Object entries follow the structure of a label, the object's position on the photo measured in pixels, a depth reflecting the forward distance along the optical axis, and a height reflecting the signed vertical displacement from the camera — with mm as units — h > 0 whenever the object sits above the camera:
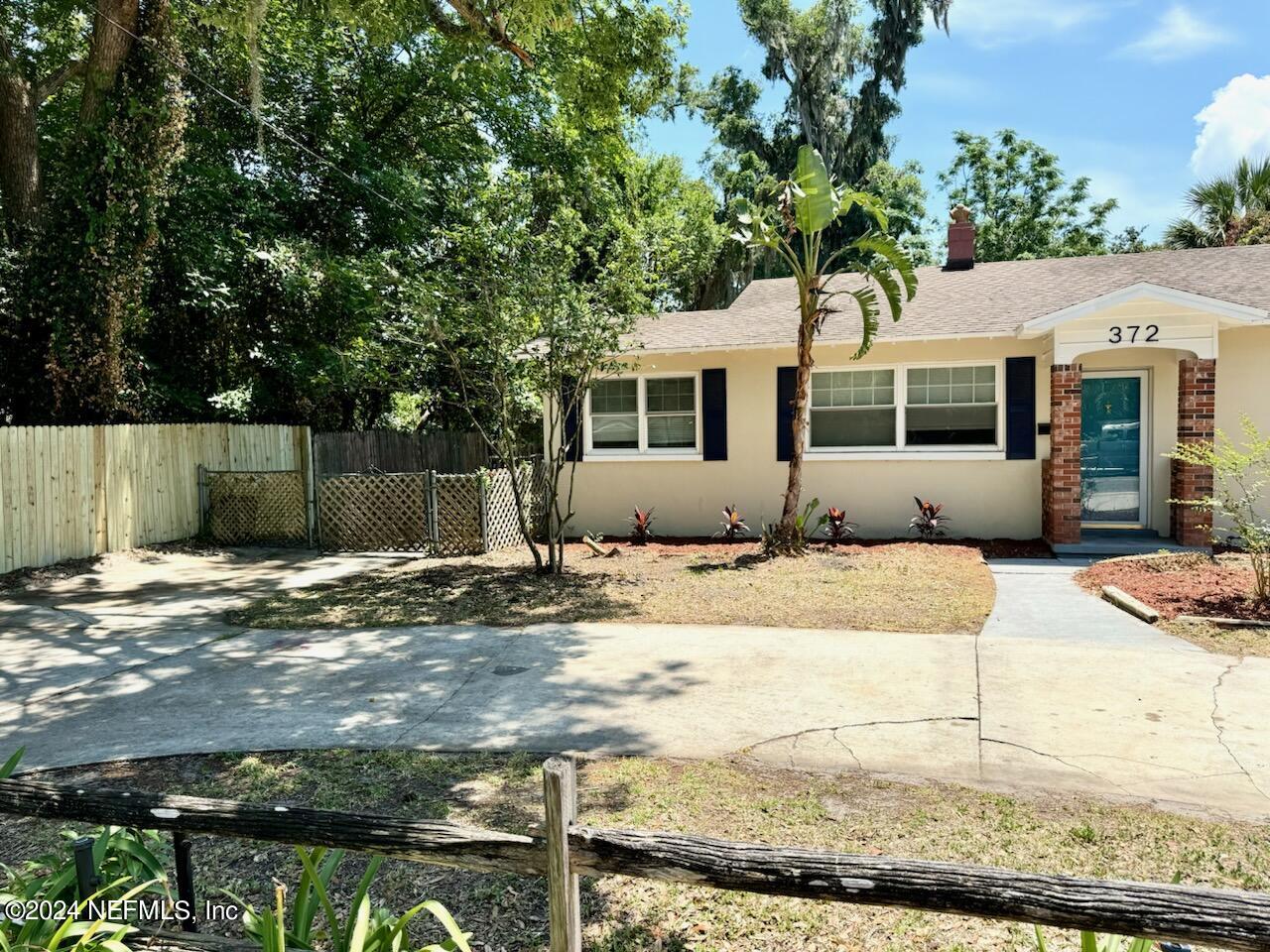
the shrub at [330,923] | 2322 -1448
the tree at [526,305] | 9023 +1628
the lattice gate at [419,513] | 11922 -1006
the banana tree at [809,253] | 9781 +2384
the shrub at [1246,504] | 7223 -588
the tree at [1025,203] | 27266 +8361
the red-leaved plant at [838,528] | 11945 -1247
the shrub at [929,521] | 11648 -1114
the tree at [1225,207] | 21484 +6506
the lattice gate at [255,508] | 13398 -1011
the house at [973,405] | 10398 +581
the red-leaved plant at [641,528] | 12906 -1332
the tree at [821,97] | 28672 +12990
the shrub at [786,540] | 10906 -1304
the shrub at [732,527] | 12547 -1280
